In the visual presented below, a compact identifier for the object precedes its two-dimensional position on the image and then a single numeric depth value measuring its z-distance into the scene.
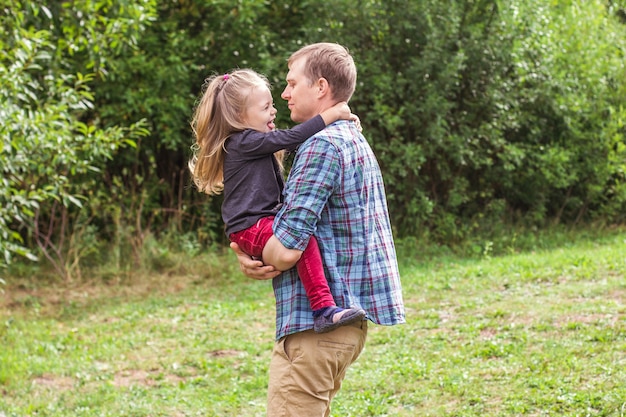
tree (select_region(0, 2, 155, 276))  6.85
